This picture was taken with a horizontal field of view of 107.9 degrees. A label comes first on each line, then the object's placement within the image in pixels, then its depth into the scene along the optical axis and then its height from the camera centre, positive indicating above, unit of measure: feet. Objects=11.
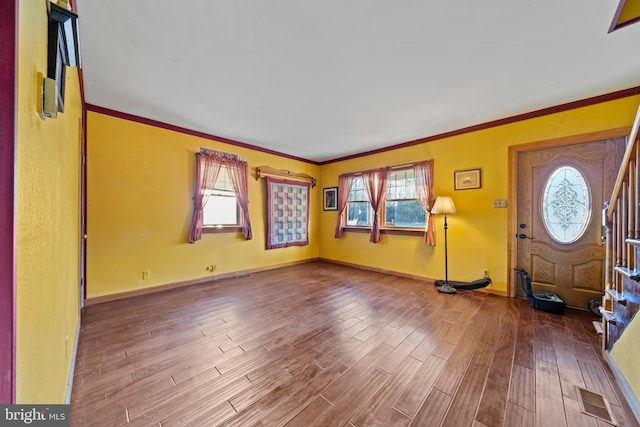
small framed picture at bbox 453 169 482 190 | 11.58 +1.74
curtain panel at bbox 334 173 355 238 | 17.33 +1.17
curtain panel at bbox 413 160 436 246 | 12.97 +1.20
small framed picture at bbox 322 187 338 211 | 18.36 +1.10
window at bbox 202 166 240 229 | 13.24 +0.39
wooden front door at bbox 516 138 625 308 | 9.01 -0.07
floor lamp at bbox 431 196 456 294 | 11.53 +0.14
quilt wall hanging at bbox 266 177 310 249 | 15.81 -0.04
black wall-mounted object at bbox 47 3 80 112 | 2.83 +2.36
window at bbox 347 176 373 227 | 16.75 +0.43
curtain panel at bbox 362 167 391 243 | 15.20 +1.38
